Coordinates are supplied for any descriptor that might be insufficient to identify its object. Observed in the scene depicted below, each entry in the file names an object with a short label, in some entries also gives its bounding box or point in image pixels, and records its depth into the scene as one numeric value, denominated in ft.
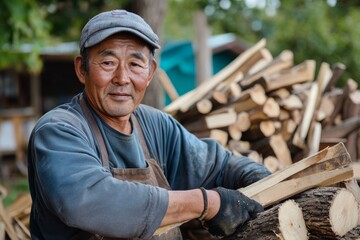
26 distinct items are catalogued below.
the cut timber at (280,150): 16.26
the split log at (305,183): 9.29
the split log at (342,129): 18.40
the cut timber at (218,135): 15.93
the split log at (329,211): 8.57
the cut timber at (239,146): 15.74
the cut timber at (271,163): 15.60
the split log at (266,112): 16.38
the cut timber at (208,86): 16.90
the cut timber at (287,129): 17.33
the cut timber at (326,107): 18.45
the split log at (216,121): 15.87
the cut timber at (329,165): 9.78
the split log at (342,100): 19.24
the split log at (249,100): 16.29
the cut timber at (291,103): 17.24
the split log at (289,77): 17.20
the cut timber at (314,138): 16.37
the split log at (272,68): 17.70
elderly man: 7.77
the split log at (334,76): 20.10
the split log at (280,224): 8.45
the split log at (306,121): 16.89
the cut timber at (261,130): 16.63
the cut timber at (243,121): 16.46
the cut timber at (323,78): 19.25
